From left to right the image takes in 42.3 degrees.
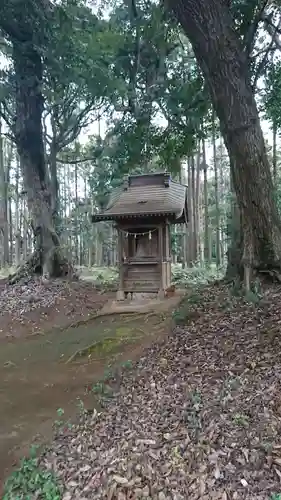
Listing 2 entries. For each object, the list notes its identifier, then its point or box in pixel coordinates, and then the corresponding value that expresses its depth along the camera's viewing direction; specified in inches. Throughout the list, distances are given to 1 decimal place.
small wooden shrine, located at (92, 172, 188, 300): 398.0
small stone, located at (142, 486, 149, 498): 103.6
